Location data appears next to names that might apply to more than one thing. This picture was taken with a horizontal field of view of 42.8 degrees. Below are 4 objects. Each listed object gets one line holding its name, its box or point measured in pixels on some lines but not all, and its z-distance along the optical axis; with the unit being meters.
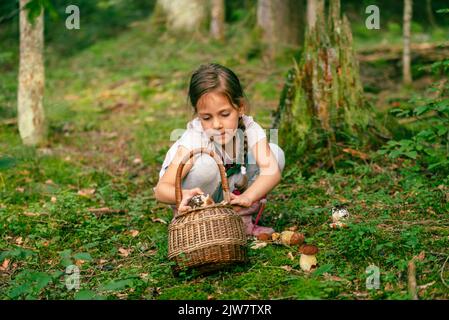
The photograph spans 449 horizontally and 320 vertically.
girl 3.70
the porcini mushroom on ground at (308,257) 3.35
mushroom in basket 3.38
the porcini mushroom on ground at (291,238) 3.67
